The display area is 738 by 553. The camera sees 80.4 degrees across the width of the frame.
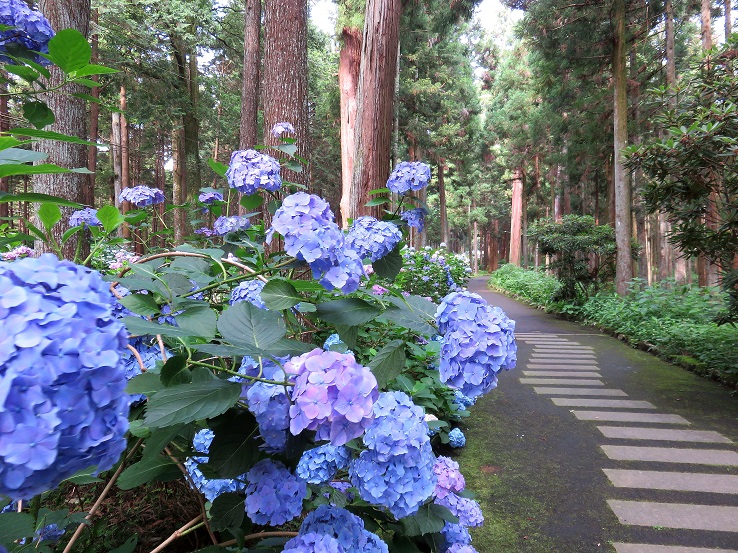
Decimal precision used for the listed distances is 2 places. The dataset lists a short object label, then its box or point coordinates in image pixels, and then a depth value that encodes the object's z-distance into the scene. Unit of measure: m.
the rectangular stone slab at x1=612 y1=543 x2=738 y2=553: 2.01
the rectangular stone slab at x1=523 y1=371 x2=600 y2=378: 5.02
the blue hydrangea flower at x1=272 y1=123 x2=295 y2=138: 2.28
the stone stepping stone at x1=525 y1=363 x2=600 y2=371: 5.32
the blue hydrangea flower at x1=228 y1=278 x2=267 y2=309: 1.10
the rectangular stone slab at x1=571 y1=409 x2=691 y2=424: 3.66
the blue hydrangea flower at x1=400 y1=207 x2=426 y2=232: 1.62
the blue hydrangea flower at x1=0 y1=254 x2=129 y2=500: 0.37
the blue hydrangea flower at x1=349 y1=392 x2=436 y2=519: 0.76
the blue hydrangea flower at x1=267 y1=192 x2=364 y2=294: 0.85
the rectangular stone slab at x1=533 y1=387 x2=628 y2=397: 4.38
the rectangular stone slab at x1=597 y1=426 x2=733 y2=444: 3.28
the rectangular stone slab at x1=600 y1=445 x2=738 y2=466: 2.93
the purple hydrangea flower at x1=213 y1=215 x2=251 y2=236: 1.67
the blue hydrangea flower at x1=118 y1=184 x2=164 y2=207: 2.09
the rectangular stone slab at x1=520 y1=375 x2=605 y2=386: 4.71
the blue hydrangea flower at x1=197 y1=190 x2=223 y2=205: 1.96
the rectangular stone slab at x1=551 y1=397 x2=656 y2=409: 4.01
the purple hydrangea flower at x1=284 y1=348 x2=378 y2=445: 0.60
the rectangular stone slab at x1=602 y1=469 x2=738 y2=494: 2.59
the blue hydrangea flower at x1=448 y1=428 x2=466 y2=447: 2.92
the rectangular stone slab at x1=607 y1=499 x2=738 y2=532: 2.21
